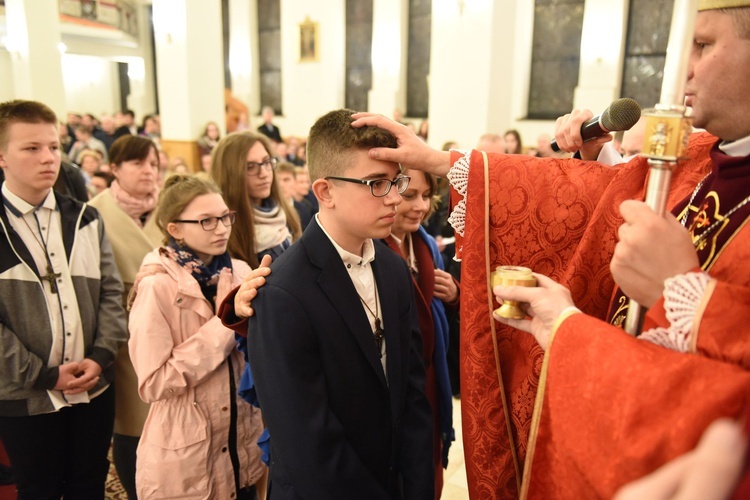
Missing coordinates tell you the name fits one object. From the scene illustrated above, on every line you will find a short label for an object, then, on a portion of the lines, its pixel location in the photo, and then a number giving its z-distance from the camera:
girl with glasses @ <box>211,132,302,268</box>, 2.73
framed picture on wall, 14.01
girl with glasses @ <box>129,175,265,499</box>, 2.02
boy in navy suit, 1.47
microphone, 1.45
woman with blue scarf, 2.14
